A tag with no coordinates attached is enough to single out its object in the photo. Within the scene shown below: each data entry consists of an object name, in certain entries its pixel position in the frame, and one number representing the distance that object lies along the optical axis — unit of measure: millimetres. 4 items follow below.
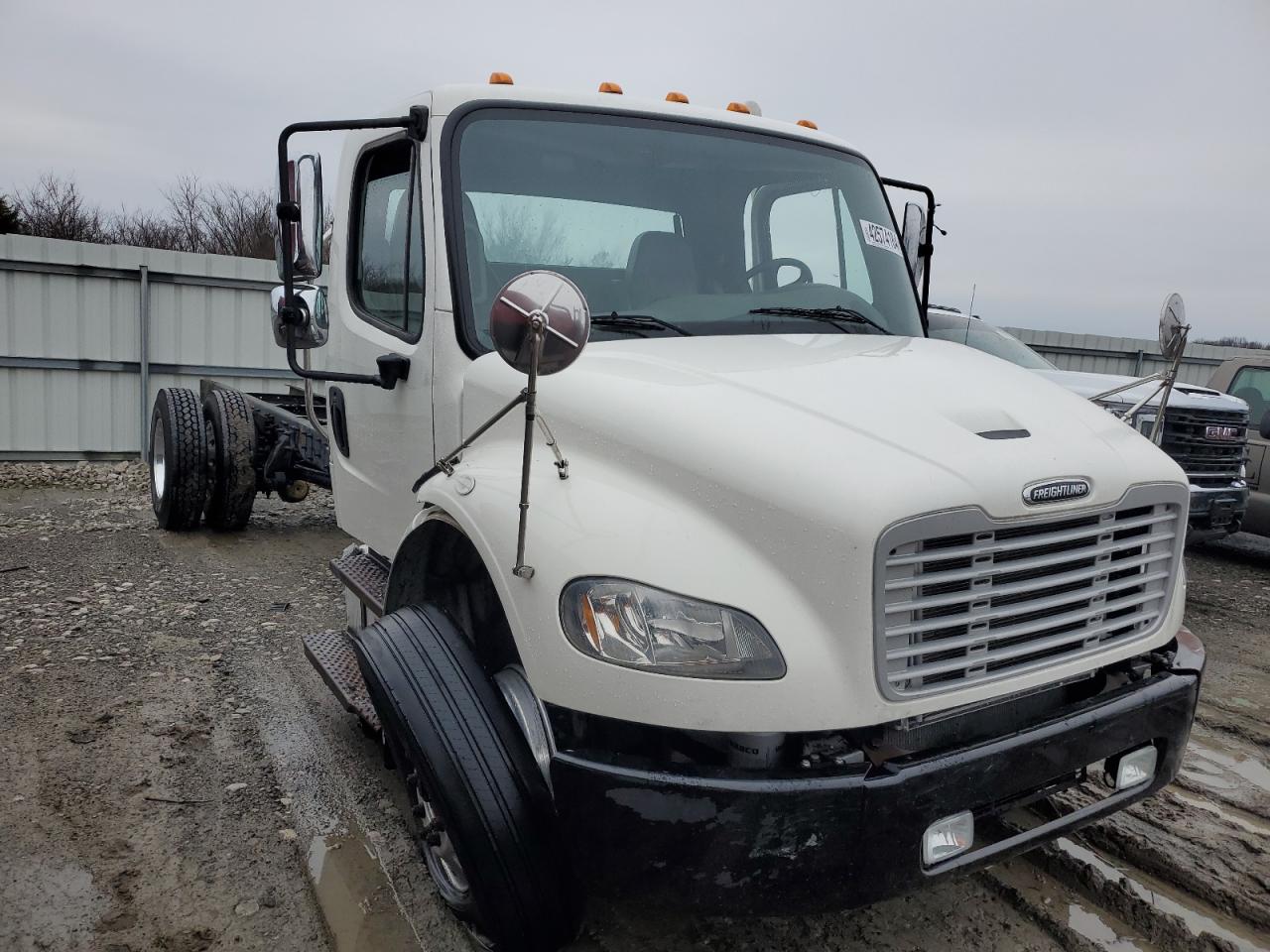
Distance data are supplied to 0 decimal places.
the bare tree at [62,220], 24578
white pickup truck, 7078
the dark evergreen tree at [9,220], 20828
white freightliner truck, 1976
